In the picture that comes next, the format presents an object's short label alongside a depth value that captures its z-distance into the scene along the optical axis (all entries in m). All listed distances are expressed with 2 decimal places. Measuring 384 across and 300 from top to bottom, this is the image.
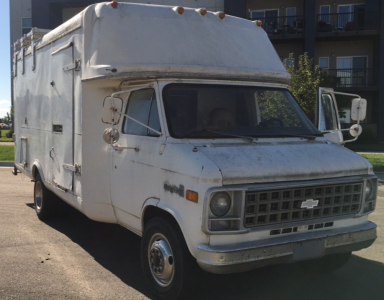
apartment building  25.88
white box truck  4.02
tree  16.19
